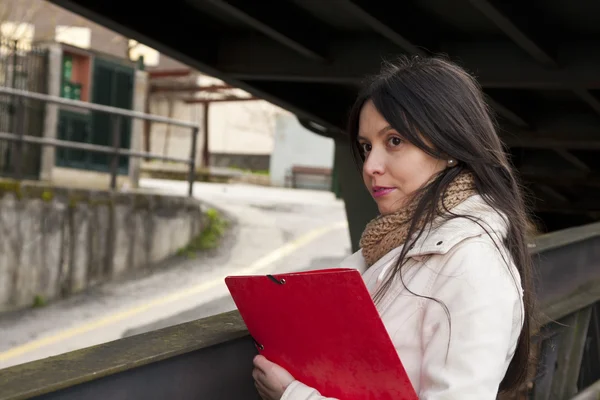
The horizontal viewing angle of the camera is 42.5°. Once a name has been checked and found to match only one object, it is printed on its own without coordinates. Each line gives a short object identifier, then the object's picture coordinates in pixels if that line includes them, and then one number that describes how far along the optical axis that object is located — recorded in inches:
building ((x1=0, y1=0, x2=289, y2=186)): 508.4
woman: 58.4
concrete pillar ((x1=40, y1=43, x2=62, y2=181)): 483.2
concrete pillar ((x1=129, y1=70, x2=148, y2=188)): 558.9
